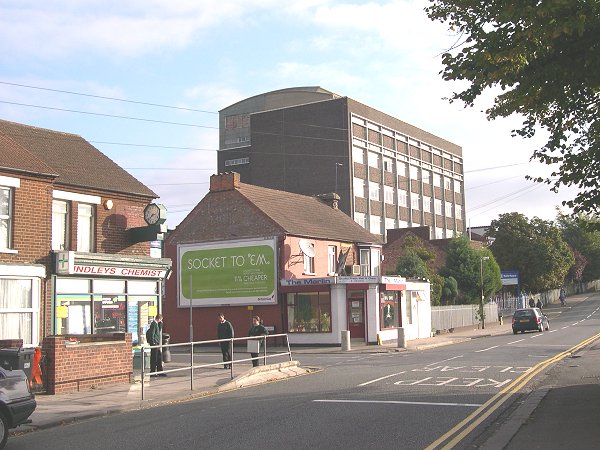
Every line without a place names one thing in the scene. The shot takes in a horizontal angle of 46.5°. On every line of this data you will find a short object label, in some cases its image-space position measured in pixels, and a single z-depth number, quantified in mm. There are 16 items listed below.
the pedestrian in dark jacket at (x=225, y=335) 21031
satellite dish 38781
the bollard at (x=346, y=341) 32744
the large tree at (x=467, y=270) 55562
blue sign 68000
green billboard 38594
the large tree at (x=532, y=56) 8922
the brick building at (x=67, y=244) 18172
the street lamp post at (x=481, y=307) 50281
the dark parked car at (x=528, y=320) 41469
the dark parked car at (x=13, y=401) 9797
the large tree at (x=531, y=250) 72188
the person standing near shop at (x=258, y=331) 22203
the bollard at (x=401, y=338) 33375
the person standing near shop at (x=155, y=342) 18922
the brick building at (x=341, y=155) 69938
